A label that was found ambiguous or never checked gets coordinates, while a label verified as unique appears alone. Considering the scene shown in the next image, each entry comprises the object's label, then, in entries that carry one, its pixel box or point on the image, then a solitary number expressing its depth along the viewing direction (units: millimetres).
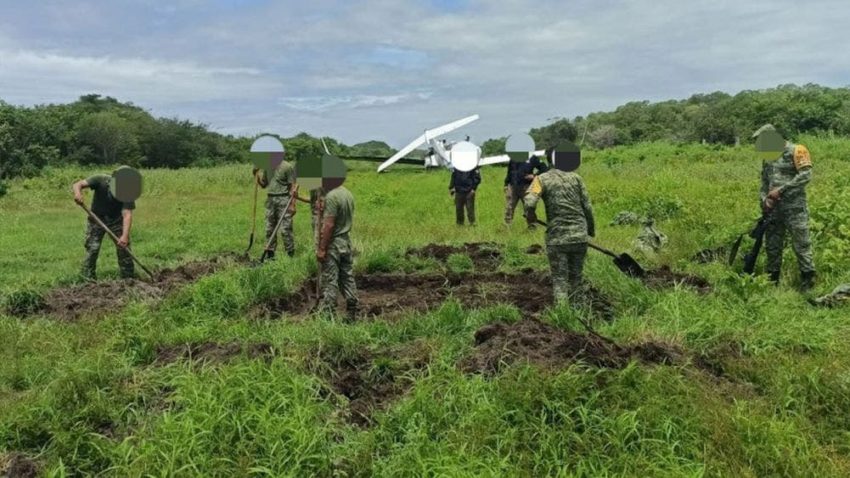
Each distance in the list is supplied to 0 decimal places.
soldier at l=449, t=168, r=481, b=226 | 12578
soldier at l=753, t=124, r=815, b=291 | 6973
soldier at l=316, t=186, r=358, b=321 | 6109
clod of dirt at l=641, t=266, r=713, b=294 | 7109
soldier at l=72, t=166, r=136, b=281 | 7712
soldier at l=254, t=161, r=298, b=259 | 9469
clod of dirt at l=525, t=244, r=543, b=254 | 9531
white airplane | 29609
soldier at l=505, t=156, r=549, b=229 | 11733
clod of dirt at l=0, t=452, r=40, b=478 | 3578
